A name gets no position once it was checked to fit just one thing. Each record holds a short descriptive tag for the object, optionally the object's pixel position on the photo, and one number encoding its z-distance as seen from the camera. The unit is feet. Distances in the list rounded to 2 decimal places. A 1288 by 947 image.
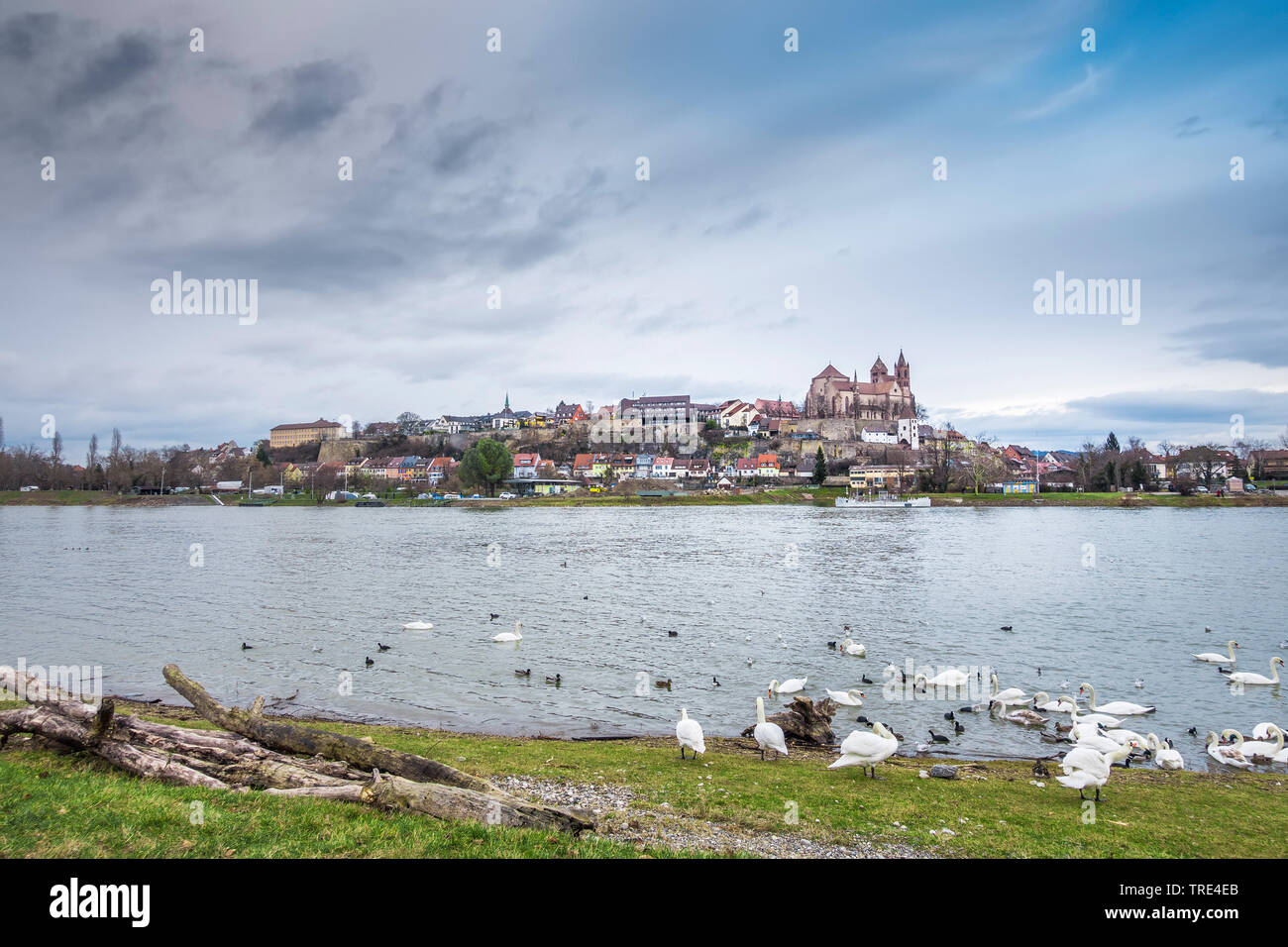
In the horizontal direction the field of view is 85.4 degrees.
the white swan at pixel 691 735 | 43.47
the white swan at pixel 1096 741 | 43.27
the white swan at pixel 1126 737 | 47.03
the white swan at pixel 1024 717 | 54.34
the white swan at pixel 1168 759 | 45.01
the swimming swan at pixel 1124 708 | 55.67
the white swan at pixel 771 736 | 44.08
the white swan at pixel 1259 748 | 46.16
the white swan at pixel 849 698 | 58.90
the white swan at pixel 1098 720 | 51.55
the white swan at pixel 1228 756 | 45.88
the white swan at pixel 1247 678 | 65.00
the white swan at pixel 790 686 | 62.54
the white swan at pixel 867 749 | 39.60
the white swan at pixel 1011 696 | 57.47
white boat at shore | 387.34
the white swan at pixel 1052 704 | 56.24
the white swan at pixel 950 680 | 62.80
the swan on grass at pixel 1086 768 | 36.42
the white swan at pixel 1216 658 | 71.51
